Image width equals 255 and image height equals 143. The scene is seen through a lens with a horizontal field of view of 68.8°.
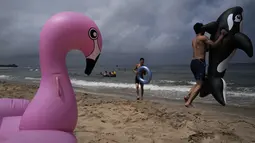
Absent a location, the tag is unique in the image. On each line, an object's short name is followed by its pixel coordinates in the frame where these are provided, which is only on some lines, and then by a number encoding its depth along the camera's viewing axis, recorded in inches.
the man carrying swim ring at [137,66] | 250.8
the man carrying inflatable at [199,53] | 107.0
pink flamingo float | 76.3
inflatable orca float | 100.2
